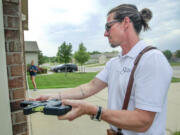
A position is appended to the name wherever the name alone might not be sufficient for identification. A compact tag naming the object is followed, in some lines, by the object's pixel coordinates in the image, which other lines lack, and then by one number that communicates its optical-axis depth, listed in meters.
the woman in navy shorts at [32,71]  8.38
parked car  25.05
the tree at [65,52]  19.97
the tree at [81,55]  24.66
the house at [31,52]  29.94
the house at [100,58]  78.34
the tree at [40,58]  36.89
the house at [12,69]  1.18
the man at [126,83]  1.02
